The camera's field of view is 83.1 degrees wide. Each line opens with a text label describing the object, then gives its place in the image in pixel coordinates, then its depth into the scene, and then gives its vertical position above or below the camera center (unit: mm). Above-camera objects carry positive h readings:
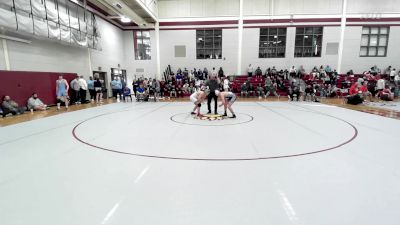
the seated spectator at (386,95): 12797 -839
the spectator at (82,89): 12367 -585
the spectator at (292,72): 18233 +619
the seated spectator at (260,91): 15776 -795
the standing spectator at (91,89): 13234 -620
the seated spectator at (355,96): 11266 -786
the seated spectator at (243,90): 16156 -750
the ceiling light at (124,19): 15570 +4177
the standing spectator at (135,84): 15069 -353
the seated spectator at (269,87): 15875 -521
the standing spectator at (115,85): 13898 -388
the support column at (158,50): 19562 +2521
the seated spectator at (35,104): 9805 -1123
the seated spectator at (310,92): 13477 -721
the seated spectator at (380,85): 13977 -289
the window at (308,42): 18969 +3180
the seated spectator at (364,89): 11606 -455
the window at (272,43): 19234 +3113
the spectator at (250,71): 18969 +705
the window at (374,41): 18625 +3226
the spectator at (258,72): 18766 +621
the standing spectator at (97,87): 13227 -492
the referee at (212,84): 7602 -161
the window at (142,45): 20156 +3008
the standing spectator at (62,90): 10278 -531
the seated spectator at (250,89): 16312 -685
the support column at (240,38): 18219 +3406
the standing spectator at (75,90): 12180 -628
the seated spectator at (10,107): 8475 -1107
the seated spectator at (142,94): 13555 -907
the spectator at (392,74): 17156 +478
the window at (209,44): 19719 +3070
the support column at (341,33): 17766 +3789
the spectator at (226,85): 14867 -371
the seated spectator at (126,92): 14241 -833
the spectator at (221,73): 18767 +520
